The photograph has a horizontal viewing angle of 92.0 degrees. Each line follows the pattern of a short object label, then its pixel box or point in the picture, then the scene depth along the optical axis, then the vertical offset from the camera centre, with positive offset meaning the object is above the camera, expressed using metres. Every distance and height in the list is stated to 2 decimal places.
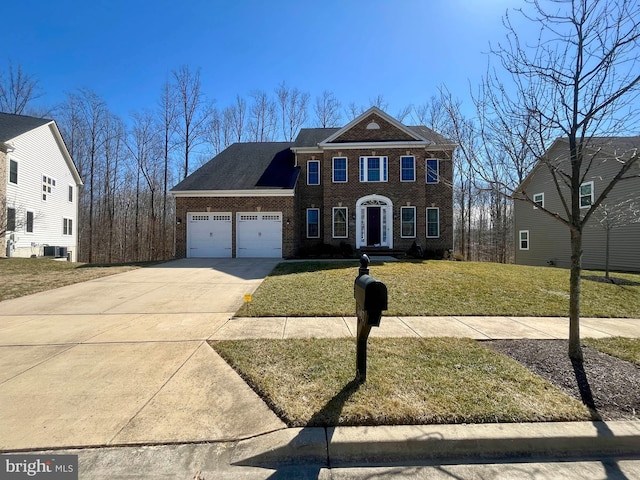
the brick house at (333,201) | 17.75 +2.69
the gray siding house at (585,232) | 15.96 +0.92
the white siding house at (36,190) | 17.61 +3.68
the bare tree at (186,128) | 28.56 +10.89
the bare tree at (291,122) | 30.89 +12.52
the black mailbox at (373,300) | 2.95 -0.51
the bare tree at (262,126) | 31.30 +12.27
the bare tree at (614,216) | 11.84 +1.38
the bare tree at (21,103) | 28.01 +13.10
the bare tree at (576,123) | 3.94 +1.66
